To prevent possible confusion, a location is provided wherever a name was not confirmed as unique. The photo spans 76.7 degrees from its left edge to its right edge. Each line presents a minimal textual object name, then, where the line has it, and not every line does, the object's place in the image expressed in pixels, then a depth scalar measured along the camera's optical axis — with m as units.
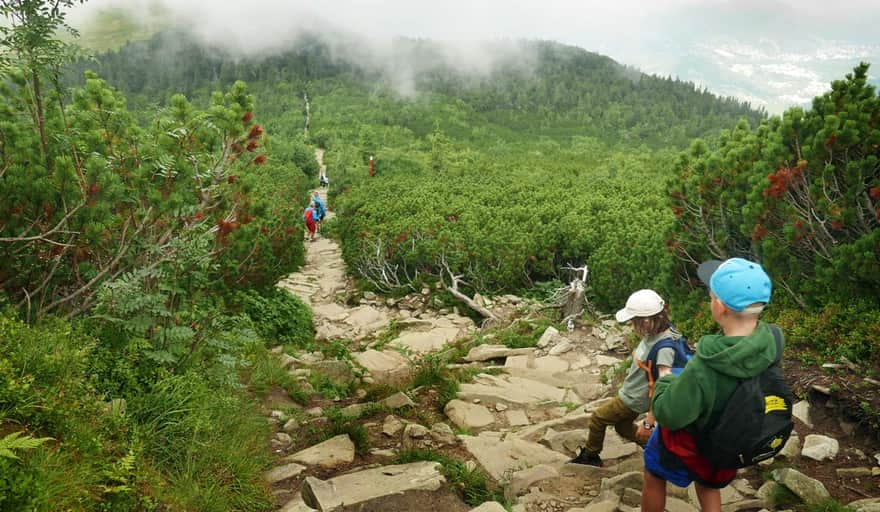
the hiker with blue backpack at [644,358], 3.40
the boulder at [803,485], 3.44
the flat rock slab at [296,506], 3.49
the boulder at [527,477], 4.09
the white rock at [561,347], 8.53
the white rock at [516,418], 5.89
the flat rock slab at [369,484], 3.61
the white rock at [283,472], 4.02
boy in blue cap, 2.31
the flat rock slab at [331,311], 12.64
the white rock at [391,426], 4.98
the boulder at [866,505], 3.20
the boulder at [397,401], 5.58
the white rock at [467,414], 5.66
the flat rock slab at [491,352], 8.38
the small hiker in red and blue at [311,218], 20.23
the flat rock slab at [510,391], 6.37
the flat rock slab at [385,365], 7.36
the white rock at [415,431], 4.94
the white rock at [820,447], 4.03
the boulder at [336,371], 7.02
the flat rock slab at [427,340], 9.65
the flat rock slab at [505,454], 4.52
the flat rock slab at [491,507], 3.56
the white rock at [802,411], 4.52
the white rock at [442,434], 4.96
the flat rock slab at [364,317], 12.34
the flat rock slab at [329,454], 4.35
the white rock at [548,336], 8.89
